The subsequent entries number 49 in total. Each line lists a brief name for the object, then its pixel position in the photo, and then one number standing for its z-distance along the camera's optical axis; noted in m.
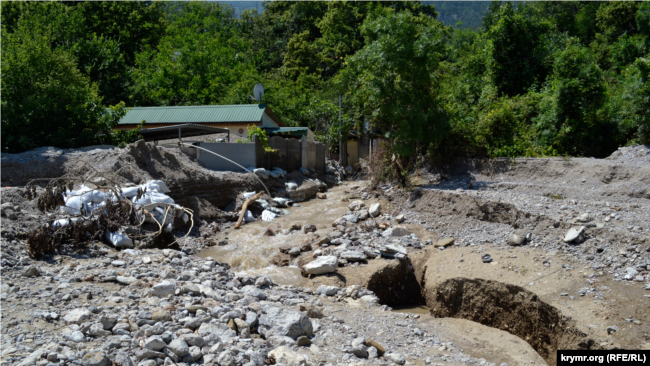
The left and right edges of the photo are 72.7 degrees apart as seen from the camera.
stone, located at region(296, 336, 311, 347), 5.11
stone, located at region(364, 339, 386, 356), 5.23
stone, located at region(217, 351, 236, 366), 4.31
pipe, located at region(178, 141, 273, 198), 14.45
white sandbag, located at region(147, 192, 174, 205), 9.75
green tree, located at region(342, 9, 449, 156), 12.59
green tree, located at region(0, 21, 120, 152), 13.34
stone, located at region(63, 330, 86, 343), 4.30
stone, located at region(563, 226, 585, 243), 7.77
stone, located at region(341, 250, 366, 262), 8.70
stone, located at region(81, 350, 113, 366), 3.92
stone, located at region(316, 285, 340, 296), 7.62
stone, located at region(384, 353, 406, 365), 5.09
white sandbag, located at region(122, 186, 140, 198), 9.54
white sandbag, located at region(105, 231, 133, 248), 8.09
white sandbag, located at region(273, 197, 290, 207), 14.64
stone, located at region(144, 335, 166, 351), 4.25
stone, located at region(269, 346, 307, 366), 4.47
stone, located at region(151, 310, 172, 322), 4.92
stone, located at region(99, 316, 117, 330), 4.59
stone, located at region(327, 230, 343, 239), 10.28
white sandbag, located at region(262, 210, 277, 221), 12.87
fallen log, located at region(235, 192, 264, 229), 12.11
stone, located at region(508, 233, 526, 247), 8.38
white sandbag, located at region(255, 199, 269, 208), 13.74
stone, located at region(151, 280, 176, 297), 5.63
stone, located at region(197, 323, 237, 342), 4.79
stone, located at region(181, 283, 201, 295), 5.81
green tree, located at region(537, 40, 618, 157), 15.02
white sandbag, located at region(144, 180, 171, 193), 10.21
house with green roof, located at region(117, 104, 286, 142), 18.84
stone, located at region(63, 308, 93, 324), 4.69
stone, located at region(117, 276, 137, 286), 6.08
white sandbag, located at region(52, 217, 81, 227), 7.37
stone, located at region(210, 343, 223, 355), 4.47
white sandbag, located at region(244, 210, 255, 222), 12.73
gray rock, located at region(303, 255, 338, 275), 8.30
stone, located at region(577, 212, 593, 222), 8.25
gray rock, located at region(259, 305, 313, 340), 5.17
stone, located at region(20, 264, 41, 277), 5.98
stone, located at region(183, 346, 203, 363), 4.30
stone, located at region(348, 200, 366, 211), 13.23
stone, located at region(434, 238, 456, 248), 9.19
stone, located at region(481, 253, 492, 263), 7.94
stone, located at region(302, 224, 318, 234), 11.16
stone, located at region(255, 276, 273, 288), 7.36
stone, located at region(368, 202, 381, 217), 11.89
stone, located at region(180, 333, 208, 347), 4.53
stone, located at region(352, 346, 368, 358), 5.07
